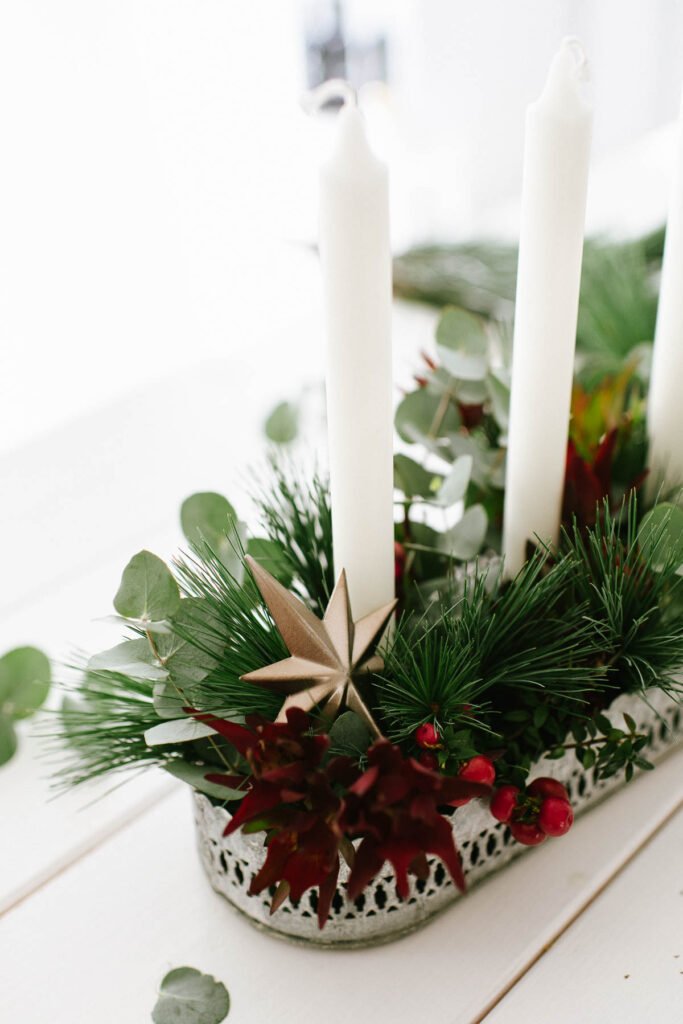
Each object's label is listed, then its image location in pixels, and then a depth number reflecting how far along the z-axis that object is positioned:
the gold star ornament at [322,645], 0.31
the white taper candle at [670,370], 0.37
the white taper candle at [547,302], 0.31
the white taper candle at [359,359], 0.28
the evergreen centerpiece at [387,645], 0.28
